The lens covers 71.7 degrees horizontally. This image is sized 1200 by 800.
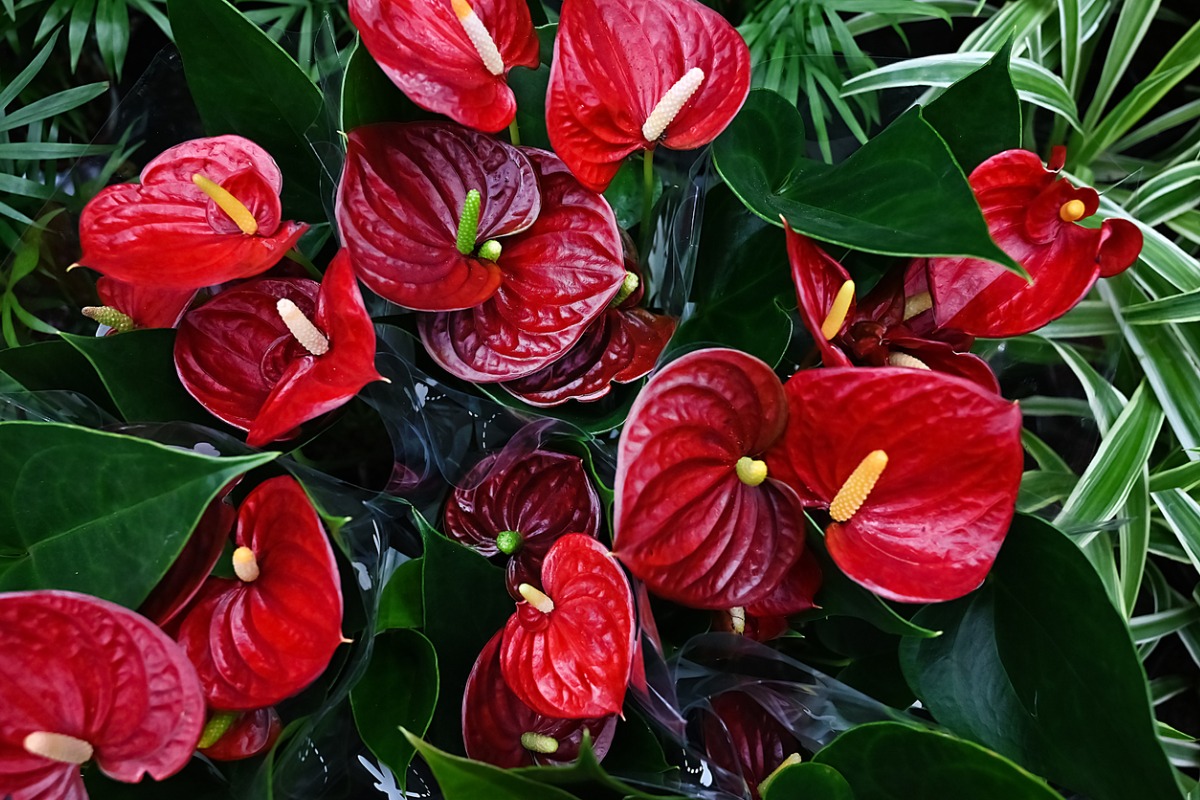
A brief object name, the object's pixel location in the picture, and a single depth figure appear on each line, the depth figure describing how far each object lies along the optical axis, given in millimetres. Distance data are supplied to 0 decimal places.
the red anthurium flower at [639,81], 531
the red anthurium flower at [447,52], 502
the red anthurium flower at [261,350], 510
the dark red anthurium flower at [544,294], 561
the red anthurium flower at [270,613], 479
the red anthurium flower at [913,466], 479
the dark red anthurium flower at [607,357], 598
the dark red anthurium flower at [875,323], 516
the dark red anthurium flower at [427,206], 519
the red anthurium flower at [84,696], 438
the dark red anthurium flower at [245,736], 534
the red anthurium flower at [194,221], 513
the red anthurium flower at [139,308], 592
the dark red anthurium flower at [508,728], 550
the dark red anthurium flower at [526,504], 588
